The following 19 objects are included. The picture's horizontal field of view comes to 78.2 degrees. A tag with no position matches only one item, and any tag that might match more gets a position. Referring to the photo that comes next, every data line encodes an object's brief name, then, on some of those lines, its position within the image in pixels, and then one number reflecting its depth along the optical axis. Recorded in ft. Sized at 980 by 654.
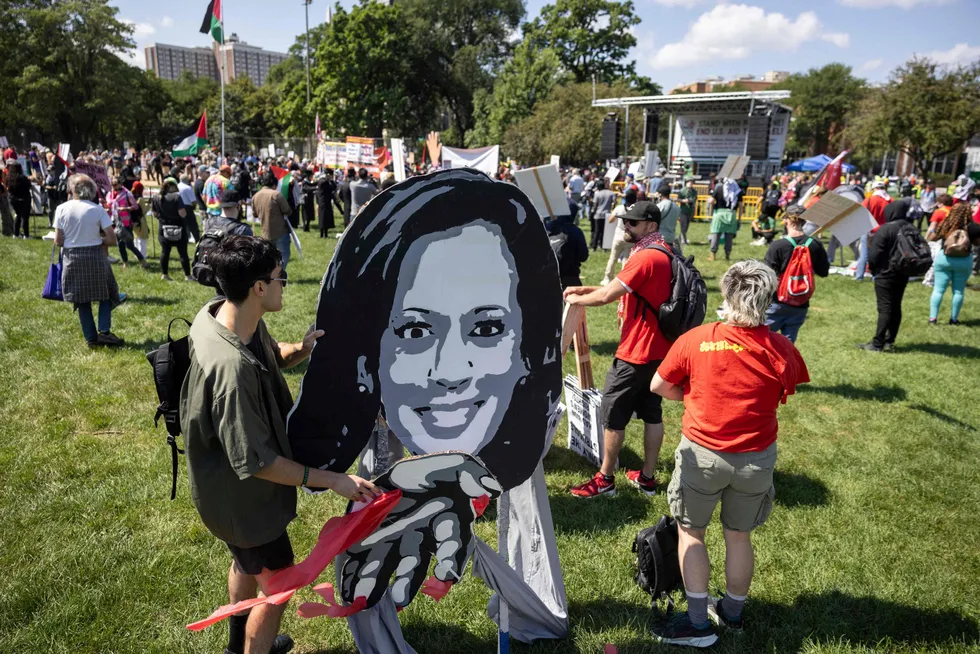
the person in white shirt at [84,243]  20.98
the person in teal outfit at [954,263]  26.58
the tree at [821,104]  209.26
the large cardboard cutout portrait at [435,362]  7.37
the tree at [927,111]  78.79
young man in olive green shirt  6.92
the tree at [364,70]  142.61
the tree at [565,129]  118.01
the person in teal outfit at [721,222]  41.65
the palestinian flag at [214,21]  57.67
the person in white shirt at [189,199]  38.22
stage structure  96.37
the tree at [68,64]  127.03
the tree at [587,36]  155.84
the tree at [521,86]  136.26
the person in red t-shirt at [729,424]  9.26
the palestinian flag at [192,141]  43.93
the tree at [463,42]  163.84
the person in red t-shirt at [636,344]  12.92
